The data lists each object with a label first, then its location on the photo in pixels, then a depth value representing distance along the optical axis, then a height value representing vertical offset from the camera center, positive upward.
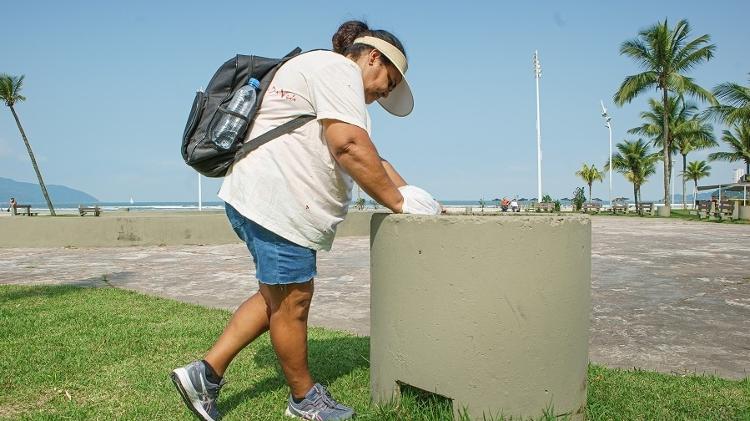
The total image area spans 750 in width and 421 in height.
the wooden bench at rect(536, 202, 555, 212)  31.15 -0.06
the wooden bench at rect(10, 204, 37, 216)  30.24 -0.07
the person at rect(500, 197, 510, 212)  35.49 +0.13
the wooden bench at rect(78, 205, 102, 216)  28.50 -0.09
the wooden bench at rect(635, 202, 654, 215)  34.94 -0.25
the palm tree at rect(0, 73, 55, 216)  30.55 +6.11
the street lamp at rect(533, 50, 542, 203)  34.66 +3.04
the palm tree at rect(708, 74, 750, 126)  26.44 +4.66
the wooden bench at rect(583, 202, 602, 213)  40.10 -0.17
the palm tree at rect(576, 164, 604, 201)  61.15 +3.14
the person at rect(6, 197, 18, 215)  31.75 +0.05
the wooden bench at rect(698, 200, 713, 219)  25.65 -0.24
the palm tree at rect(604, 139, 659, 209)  51.12 +3.75
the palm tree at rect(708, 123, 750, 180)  37.69 +3.79
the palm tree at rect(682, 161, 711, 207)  57.94 +3.27
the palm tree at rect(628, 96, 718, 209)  39.19 +5.46
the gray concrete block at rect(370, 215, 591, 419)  1.96 -0.36
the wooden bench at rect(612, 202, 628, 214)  38.34 -0.25
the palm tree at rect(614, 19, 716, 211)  30.45 +7.71
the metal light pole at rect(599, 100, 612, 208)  45.47 +6.12
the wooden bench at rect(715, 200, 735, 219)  24.31 -0.32
